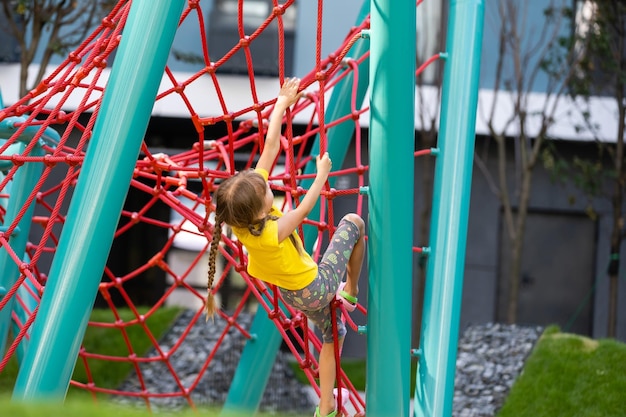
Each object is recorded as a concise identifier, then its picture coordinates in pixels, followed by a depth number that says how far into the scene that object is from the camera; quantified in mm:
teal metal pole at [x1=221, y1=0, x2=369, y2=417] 8341
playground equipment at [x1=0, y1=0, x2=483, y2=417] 5131
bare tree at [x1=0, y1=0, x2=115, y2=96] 15187
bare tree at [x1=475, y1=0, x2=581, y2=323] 17675
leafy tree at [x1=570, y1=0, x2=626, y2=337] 17459
